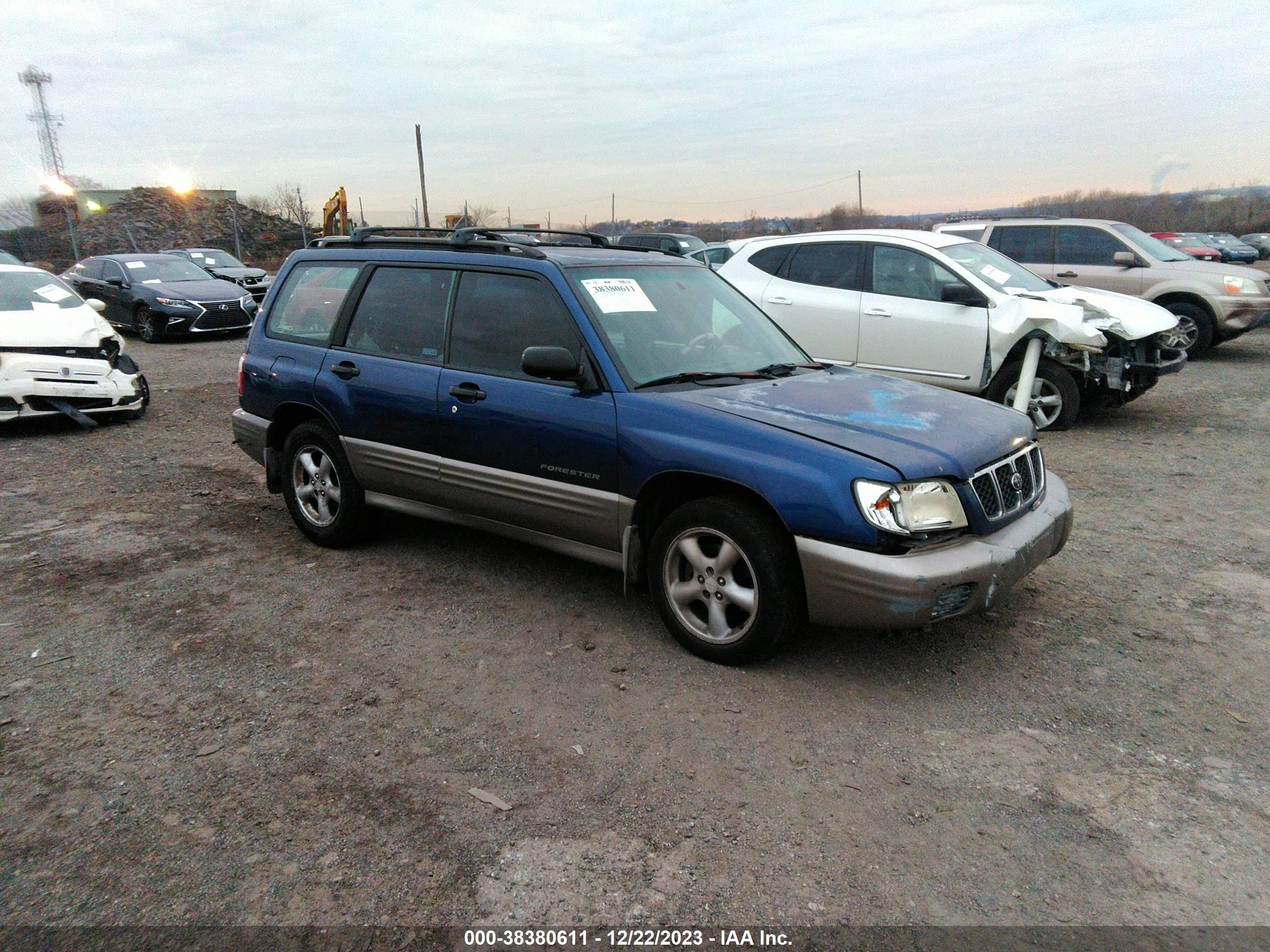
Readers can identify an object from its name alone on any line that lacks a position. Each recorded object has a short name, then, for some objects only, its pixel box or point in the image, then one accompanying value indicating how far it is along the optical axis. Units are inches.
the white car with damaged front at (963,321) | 303.1
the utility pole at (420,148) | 1278.3
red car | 616.4
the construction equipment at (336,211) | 1078.4
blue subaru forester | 134.3
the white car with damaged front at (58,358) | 319.9
